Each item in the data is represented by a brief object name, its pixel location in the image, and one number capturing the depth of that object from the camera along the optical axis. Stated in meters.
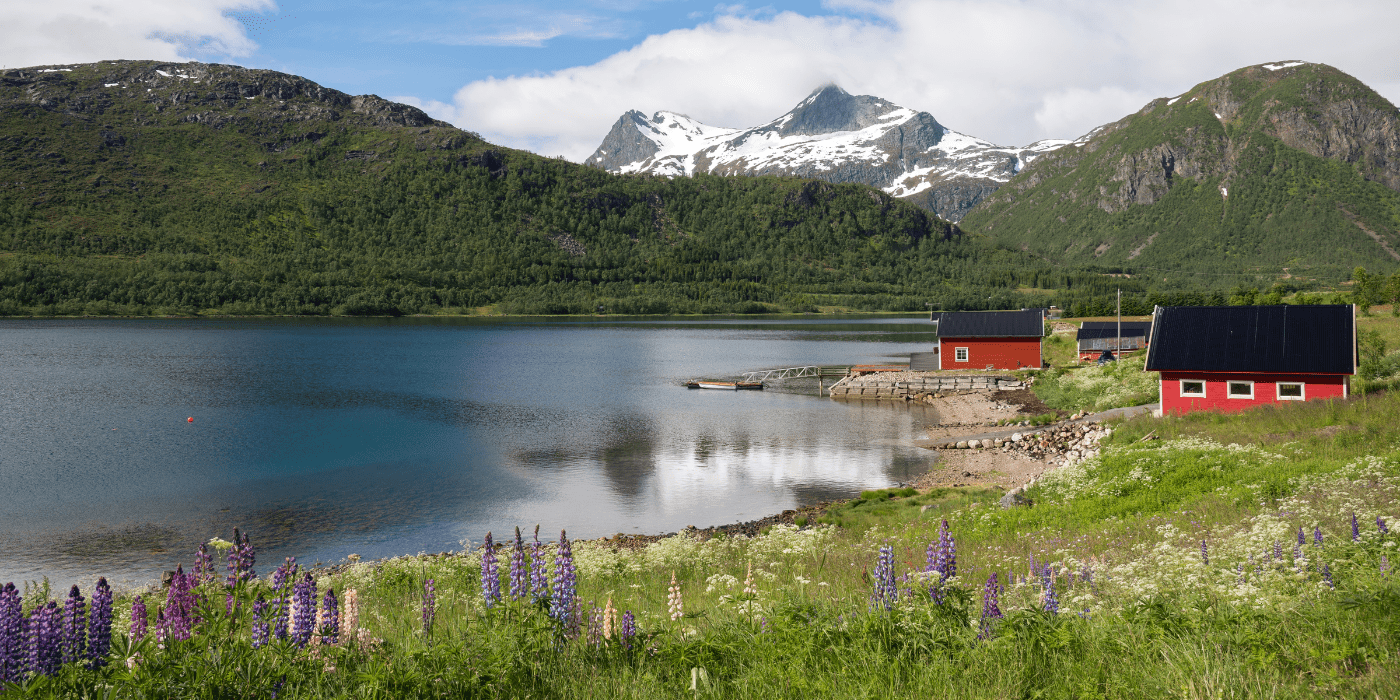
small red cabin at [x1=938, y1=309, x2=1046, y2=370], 65.50
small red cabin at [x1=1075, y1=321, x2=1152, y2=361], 67.88
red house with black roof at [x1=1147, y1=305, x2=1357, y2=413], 29.95
